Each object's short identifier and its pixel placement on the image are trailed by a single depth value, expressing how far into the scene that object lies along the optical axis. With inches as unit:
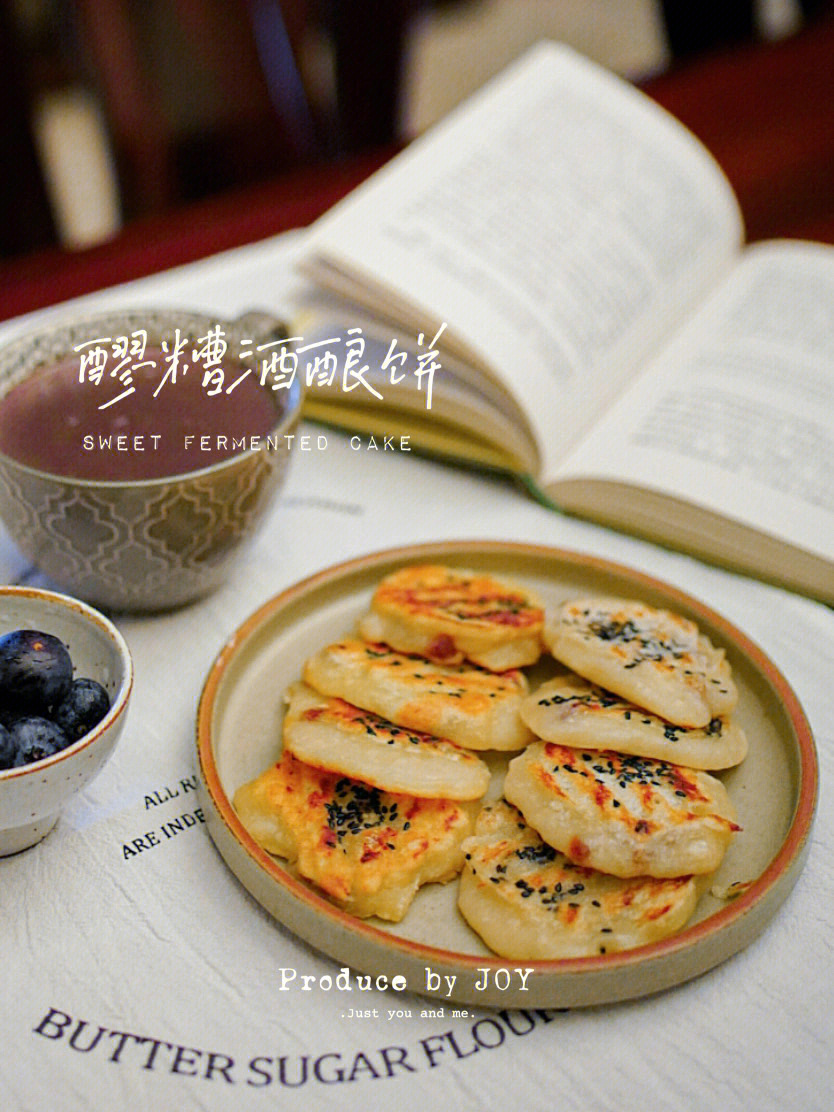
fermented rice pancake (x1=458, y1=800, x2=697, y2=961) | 27.0
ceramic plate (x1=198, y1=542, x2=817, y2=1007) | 26.0
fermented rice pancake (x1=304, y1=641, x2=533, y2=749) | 32.1
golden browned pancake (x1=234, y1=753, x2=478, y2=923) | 28.4
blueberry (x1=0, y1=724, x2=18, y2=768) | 27.3
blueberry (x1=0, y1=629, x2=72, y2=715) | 29.0
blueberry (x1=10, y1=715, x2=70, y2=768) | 27.6
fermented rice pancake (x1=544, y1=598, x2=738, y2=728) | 32.0
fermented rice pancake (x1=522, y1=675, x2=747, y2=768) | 30.8
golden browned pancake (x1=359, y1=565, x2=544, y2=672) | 35.5
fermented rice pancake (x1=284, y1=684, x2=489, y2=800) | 29.6
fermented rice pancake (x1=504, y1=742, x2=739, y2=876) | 28.0
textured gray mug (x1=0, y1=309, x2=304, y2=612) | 35.6
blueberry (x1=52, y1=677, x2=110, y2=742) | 29.2
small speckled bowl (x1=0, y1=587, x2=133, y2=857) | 27.1
